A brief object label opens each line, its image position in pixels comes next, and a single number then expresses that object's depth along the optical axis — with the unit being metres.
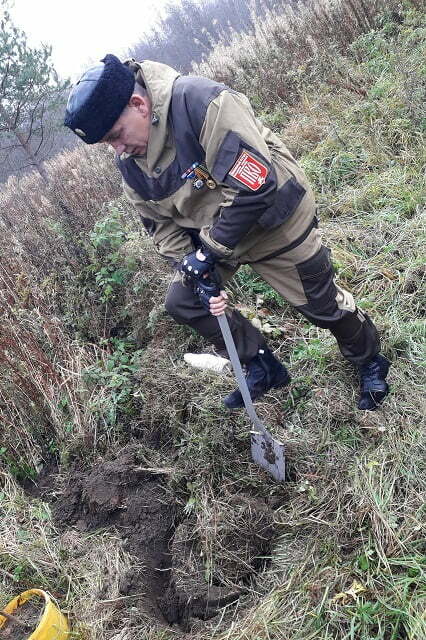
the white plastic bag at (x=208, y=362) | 3.25
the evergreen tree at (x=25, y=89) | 13.53
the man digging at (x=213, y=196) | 2.06
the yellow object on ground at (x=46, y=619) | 2.17
